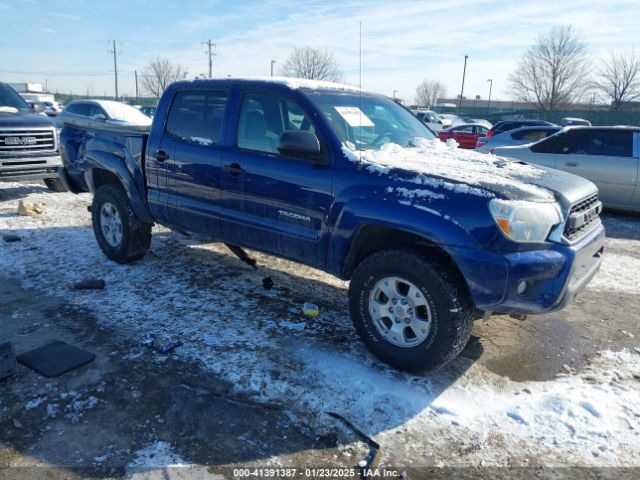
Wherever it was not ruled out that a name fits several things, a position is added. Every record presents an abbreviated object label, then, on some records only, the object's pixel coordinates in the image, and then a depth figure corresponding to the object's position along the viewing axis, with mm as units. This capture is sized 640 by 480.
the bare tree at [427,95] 87500
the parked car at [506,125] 18750
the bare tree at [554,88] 49250
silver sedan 8016
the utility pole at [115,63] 64294
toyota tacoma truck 2996
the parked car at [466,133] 20261
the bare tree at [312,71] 46528
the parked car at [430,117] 25953
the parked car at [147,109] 26025
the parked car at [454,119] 34344
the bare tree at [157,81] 63281
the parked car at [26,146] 8398
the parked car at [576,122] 24077
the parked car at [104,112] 13492
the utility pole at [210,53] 59603
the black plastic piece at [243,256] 5266
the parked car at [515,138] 10969
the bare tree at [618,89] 47531
